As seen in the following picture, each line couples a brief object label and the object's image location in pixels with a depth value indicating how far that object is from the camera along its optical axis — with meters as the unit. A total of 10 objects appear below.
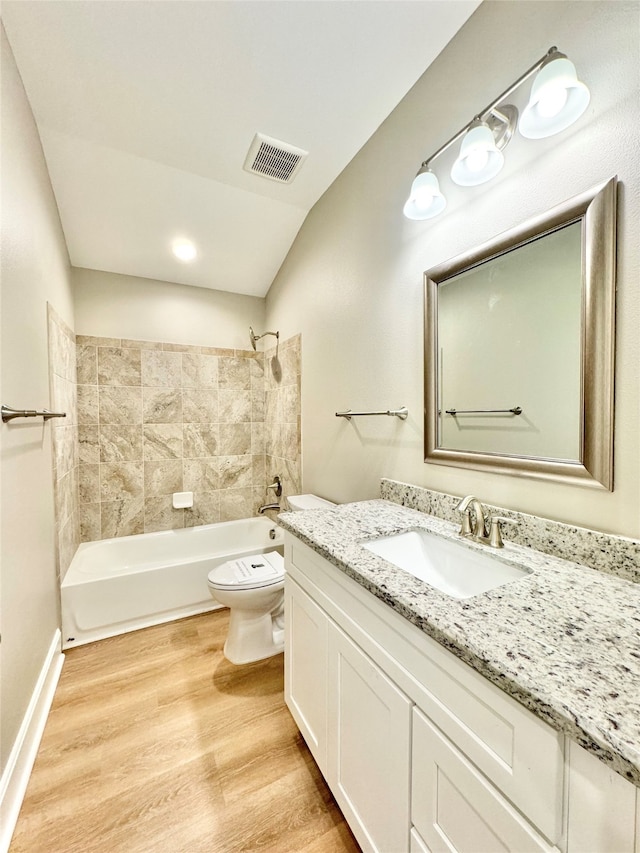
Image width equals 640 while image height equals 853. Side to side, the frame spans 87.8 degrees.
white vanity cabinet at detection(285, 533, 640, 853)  0.45
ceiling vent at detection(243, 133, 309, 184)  1.72
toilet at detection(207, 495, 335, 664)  1.70
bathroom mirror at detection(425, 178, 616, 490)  0.85
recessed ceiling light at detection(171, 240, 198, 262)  2.38
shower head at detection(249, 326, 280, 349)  2.92
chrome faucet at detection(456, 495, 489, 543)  1.02
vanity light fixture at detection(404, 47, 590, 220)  0.82
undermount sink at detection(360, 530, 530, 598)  0.94
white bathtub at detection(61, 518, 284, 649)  1.93
